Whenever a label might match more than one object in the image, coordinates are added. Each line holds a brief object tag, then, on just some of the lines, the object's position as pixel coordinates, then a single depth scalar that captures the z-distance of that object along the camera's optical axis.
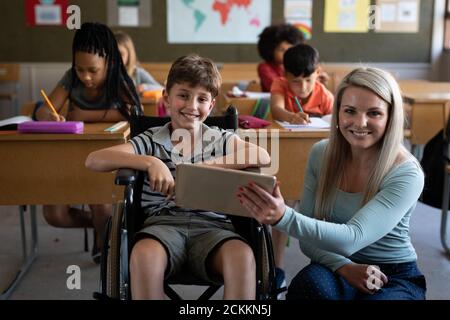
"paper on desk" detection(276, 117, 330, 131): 2.30
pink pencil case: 2.11
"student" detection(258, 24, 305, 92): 3.60
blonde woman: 1.32
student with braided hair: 2.41
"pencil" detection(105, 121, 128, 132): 2.21
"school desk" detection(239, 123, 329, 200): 2.24
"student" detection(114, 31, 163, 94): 3.51
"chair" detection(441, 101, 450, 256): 2.71
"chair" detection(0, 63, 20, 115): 6.30
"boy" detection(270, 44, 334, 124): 2.61
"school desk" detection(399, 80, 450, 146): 3.46
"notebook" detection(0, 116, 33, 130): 2.20
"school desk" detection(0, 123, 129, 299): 2.12
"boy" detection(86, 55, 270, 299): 1.41
